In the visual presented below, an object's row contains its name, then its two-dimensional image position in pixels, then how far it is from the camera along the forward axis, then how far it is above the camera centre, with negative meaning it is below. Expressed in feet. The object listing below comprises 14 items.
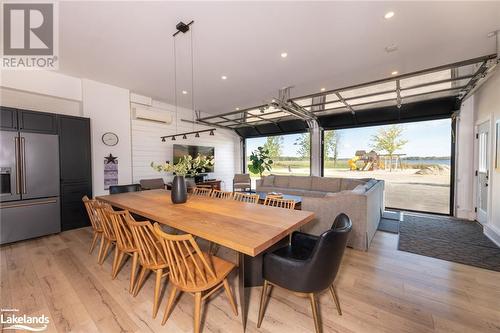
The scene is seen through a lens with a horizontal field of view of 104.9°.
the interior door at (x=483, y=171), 11.85 -0.63
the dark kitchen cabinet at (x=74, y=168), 11.93 -0.32
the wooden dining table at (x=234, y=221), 4.63 -1.79
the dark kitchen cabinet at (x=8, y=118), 9.87 +2.35
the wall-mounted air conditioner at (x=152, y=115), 16.40 +4.30
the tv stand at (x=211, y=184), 20.88 -2.35
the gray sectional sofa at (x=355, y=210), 9.57 -2.53
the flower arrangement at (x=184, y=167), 8.48 -0.19
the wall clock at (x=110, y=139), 14.48 +1.86
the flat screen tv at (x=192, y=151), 19.67 +1.30
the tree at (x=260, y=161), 23.54 +0.17
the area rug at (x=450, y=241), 8.78 -4.35
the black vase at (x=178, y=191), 8.26 -1.22
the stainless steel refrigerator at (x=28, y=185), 10.00 -1.23
